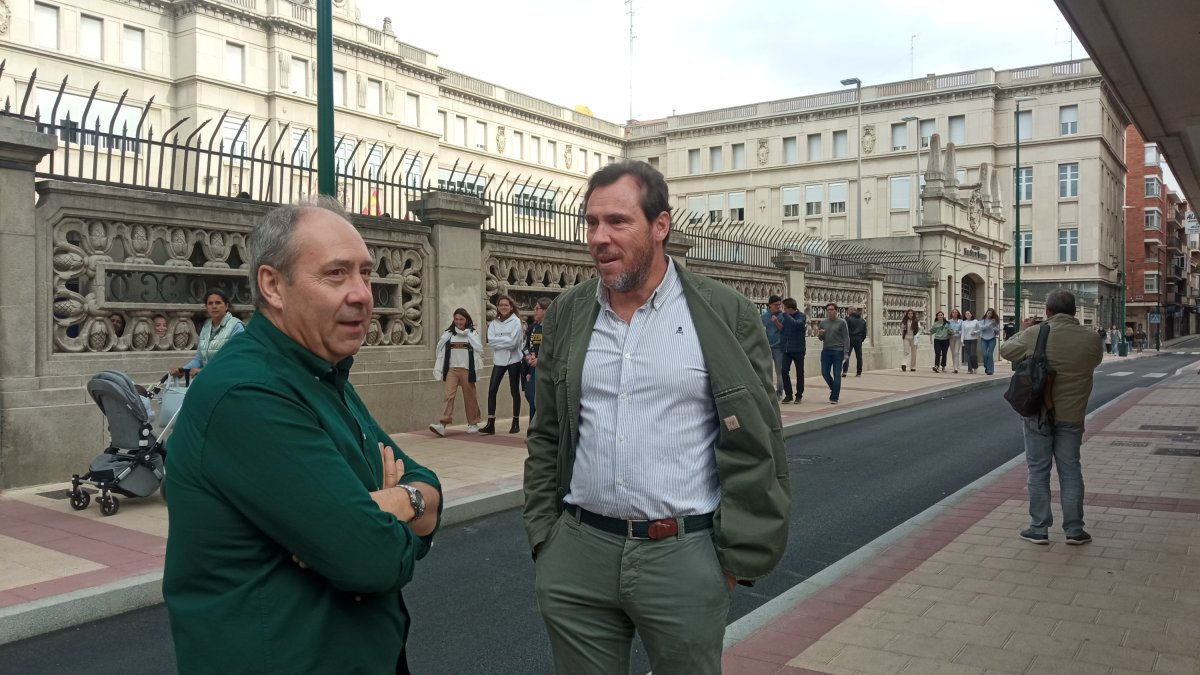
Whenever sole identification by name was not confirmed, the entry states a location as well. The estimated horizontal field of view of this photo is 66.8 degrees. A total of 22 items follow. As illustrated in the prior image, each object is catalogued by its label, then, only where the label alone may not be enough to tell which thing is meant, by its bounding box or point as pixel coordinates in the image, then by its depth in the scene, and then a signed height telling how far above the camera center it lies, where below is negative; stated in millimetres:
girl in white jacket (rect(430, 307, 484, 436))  12148 -547
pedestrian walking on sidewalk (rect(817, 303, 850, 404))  17172 -571
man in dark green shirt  1662 -393
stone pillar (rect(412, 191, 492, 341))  12922 +1011
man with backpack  6410 -784
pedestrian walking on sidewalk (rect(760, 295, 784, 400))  16891 -253
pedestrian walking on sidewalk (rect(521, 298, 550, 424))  12586 -453
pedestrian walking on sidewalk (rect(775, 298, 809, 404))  17078 -388
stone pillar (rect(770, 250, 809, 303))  22391 +1271
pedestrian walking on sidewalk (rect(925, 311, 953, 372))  26875 -582
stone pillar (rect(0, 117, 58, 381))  8203 +657
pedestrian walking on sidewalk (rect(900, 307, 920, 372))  27266 -469
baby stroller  7391 -1096
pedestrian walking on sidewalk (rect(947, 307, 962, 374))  27281 -561
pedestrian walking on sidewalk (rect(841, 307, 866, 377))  22562 -290
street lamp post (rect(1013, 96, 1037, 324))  32594 +1444
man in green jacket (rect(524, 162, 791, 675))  2471 -397
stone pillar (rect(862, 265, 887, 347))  27469 +347
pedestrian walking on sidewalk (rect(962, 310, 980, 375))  26938 -704
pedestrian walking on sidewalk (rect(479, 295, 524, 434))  12656 -345
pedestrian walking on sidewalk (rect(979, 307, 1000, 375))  26062 -517
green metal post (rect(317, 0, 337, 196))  8188 +1923
